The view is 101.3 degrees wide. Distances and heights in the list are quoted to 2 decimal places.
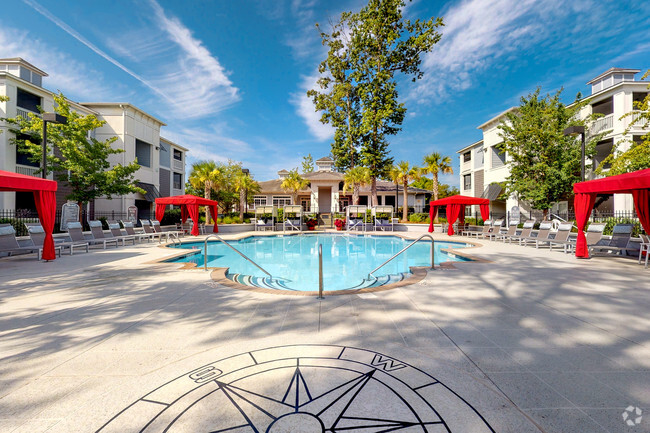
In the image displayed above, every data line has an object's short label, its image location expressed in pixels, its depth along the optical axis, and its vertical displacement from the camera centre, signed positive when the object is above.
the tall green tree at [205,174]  24.67 +3.88
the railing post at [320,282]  4.71 -1.19
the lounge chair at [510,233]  13.61 -1.00
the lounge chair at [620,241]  8.75 -0.94
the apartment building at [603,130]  17.11 +6.08
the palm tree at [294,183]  30.14 +3.62
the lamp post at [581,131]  10.66 +3.30
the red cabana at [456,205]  16.47 +0.57
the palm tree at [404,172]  28.72 +4.57
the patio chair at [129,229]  13.40 -0.64
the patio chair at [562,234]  10.47 -0.82
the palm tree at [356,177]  25.70 +3.64
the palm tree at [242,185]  26.87 +3.23
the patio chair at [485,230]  15.81 -0.99
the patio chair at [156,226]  15.48 -0.58
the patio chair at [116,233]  12.22 -0.78
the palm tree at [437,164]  29.09 +5.48
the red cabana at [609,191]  7.01 +0.63
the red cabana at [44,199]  7.29 +0.54
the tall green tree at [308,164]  44.60 +8.55
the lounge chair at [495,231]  14.78 -0.99
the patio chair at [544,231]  11.55 -0.77
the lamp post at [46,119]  9.38 +3.45
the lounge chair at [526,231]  12.77 -0.84
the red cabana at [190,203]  15.88 +0.77
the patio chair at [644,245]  7.26 -0.92
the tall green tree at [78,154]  15.82 +3.83
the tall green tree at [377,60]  23.02 +14.18
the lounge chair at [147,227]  14.93 -0.65
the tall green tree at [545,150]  17.61 +4.33
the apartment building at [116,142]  17.64 +7.08
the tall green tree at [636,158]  12.27 +2.63
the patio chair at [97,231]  11.46 -0.64
